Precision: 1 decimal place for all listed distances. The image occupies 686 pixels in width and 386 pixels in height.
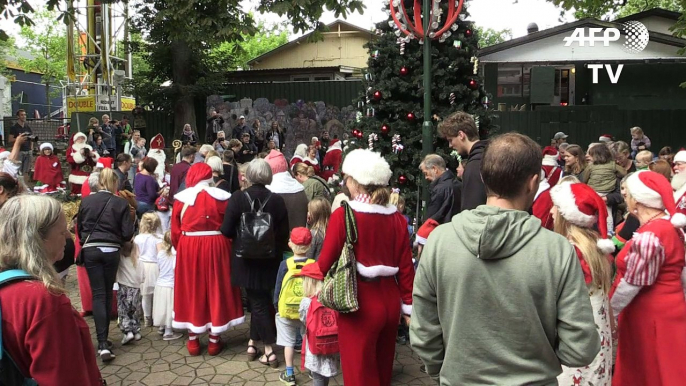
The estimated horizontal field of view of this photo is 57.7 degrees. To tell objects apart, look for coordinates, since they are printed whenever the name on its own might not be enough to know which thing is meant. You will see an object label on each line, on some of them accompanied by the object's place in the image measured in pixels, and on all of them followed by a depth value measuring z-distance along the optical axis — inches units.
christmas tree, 344.2
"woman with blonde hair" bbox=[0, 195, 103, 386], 95.3
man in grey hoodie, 90.4
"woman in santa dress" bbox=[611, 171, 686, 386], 146.6
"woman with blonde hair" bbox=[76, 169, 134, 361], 243.1
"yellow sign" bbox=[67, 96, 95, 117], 964.0
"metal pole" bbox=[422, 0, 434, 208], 259.7
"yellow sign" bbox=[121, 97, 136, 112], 1490.7
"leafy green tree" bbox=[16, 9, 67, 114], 2102.6
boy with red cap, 218.8
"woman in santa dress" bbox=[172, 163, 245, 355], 249.3
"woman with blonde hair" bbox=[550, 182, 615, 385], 144.3
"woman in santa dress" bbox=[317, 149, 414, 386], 170.2
